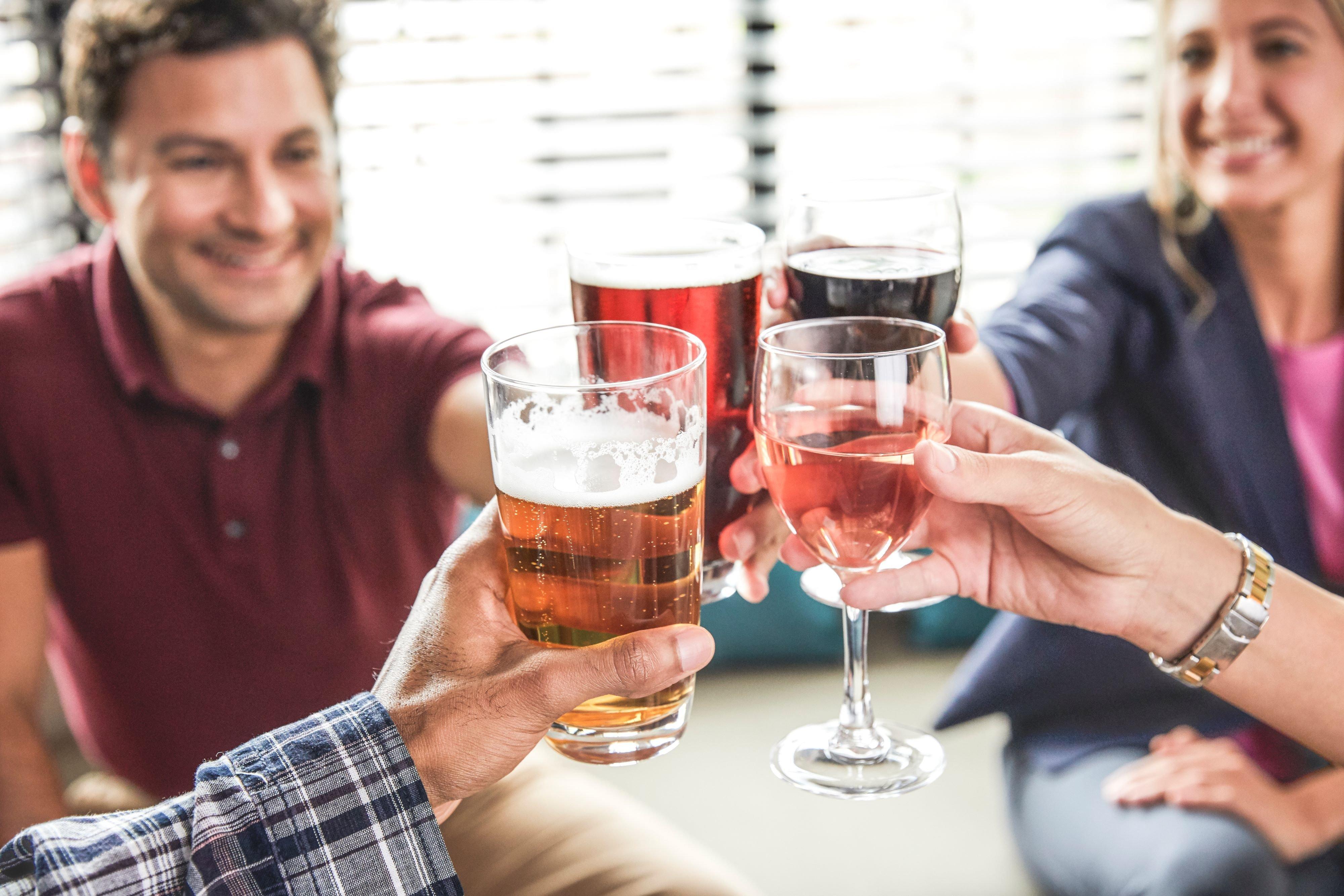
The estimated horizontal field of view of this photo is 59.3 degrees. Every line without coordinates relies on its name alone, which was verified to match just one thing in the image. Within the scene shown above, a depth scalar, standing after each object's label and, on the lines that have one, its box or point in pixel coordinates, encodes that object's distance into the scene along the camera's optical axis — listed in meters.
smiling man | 1.91
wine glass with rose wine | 0.94
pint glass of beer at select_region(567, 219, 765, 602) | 1.01
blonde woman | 1.84
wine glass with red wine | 1.09
